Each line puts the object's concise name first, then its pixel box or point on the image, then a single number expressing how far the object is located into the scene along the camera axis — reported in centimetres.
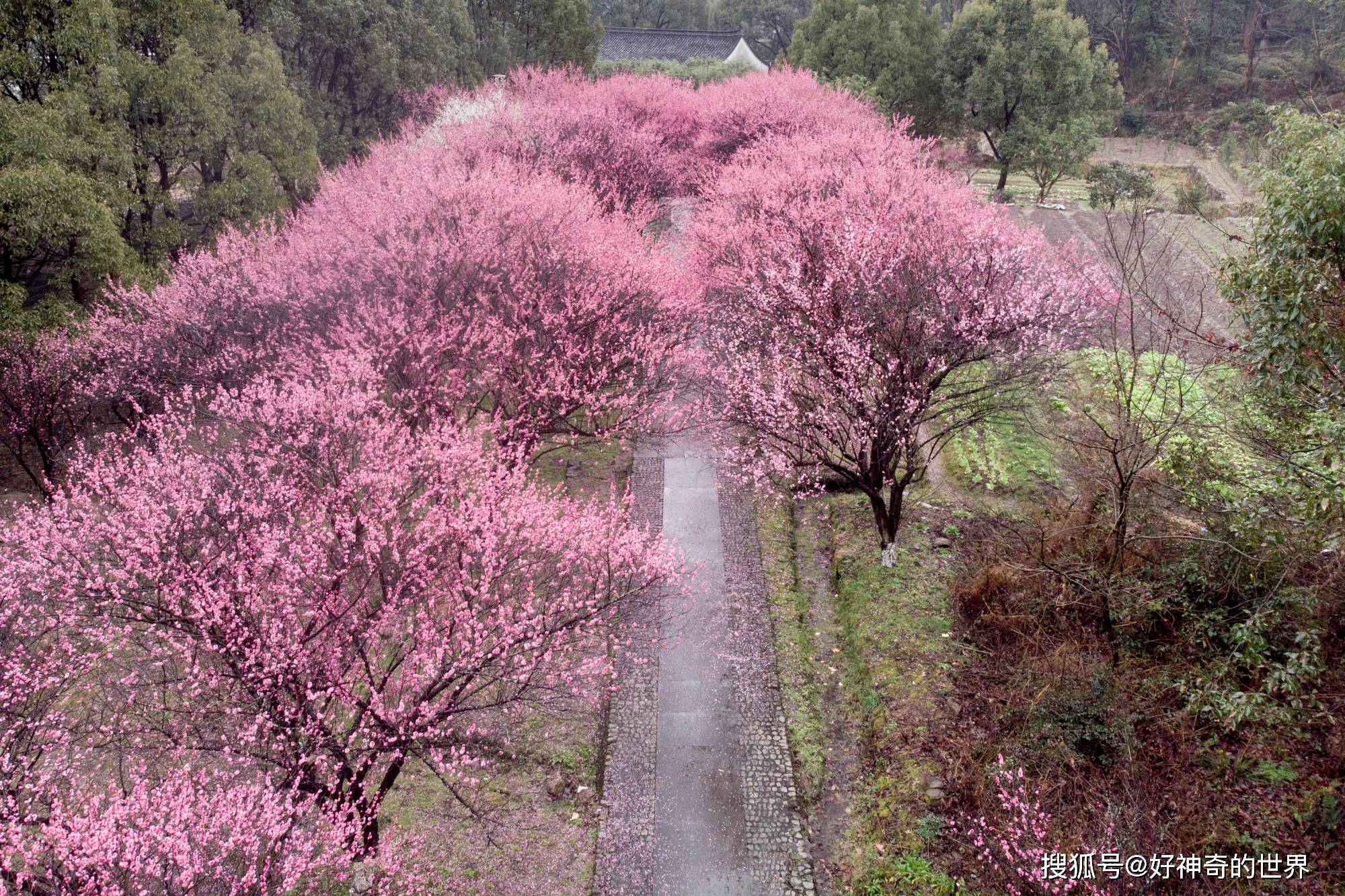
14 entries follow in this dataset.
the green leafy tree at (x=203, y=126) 2275
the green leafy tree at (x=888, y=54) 4094
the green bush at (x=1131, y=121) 5575
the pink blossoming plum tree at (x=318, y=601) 1069
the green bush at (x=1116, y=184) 3806
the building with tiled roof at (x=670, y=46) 6706
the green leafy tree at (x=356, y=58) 3269
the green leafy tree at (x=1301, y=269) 981
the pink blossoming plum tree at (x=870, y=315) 1566
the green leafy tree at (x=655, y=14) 7556
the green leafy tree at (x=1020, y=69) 3847
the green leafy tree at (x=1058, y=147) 3828
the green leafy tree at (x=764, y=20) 7231
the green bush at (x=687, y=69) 5109
